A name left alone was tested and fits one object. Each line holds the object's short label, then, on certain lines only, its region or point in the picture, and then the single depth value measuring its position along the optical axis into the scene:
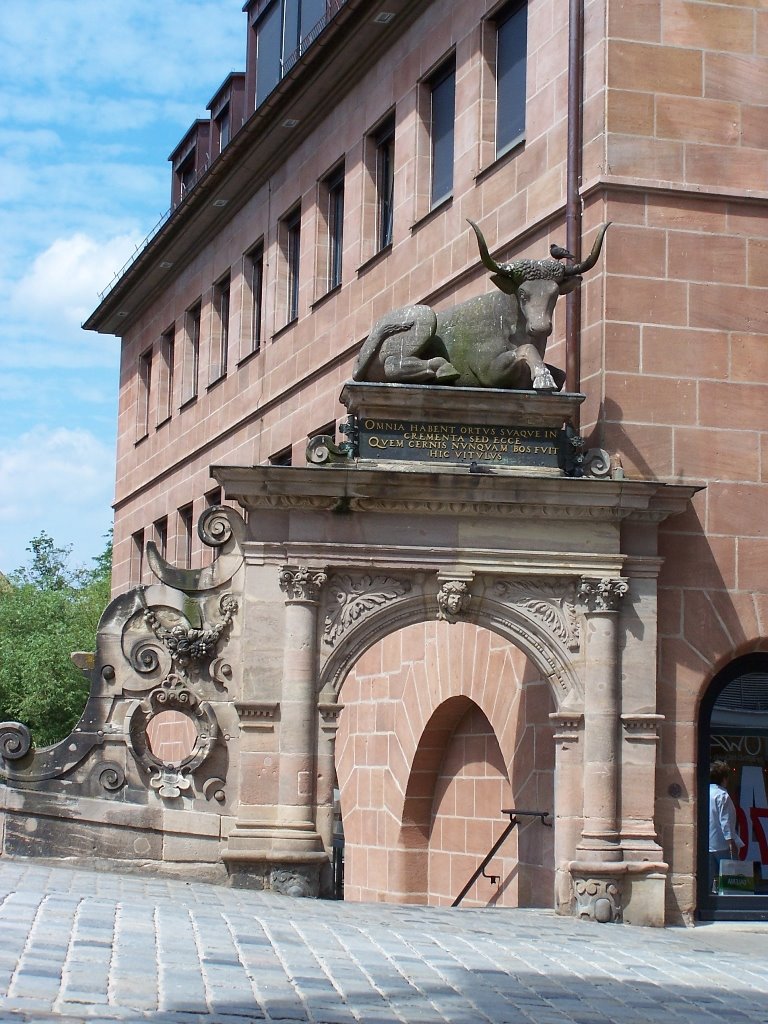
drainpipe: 16.36
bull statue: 15.05
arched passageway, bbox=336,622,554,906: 17.09
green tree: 45.09
